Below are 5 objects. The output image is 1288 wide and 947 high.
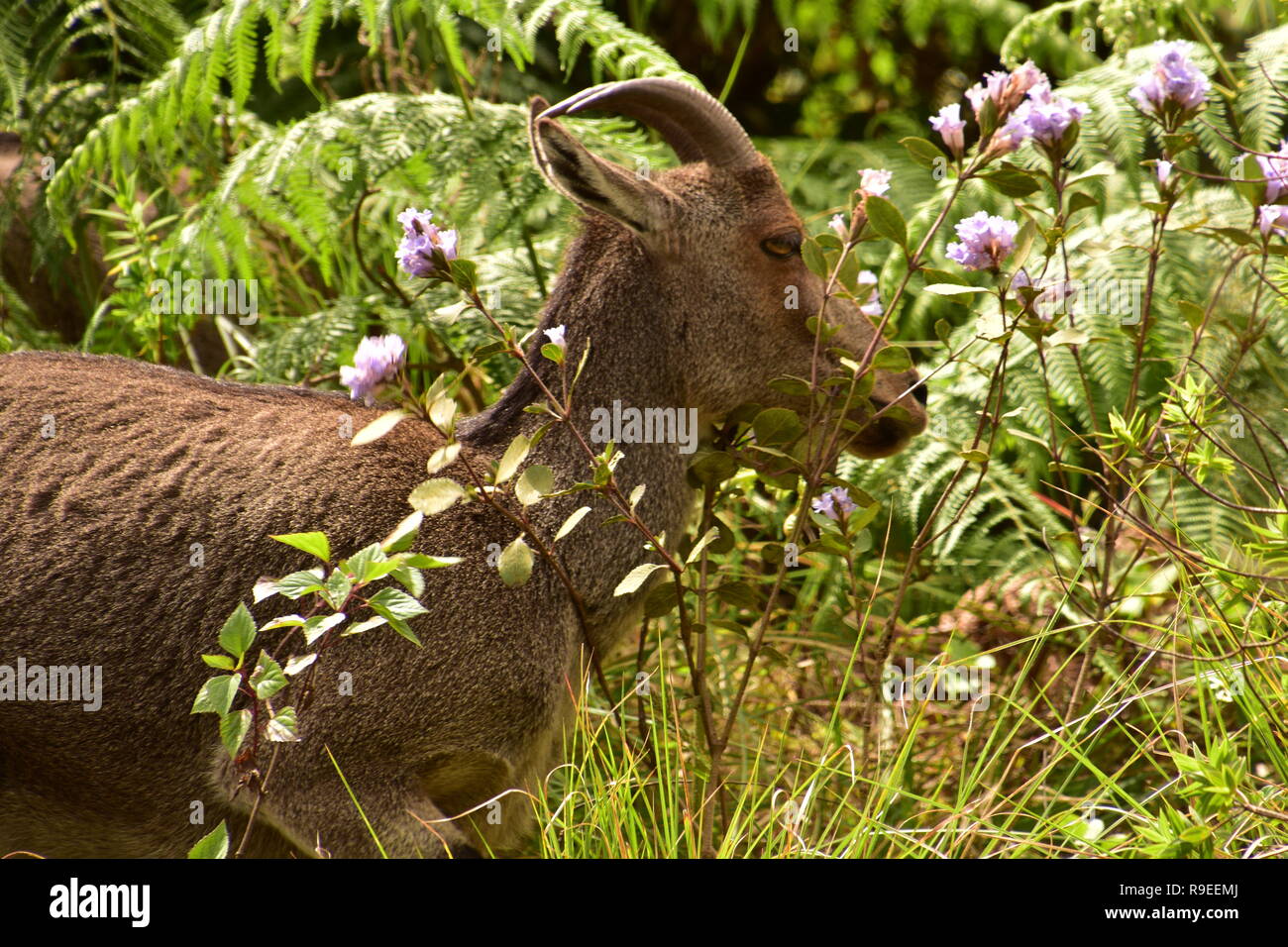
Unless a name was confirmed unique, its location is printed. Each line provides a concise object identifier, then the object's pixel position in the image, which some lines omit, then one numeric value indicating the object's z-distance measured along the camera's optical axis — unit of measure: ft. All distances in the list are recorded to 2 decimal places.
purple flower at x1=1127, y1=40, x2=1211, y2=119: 11.52
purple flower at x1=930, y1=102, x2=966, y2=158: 11.24
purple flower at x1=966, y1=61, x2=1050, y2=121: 10.79
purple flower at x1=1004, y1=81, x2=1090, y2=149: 11.16
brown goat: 11.76
